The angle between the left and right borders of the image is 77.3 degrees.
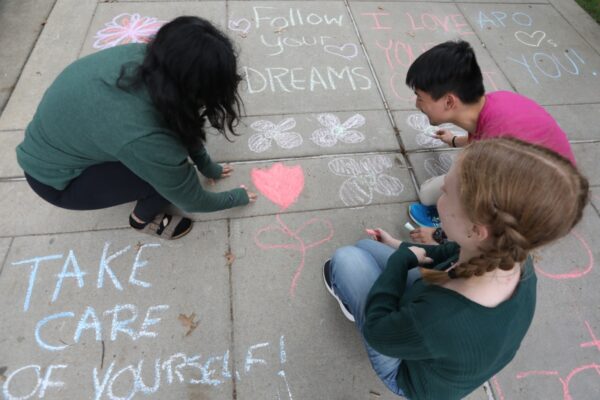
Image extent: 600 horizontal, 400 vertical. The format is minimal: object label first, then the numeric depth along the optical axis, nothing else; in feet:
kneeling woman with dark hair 4.48
